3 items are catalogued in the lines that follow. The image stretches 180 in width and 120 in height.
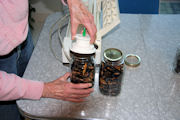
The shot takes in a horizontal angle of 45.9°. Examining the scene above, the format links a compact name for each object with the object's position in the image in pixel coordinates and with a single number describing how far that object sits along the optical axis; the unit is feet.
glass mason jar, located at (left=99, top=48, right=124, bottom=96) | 2.41
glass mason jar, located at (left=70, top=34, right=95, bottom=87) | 2.36
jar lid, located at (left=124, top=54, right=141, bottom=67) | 3.14
